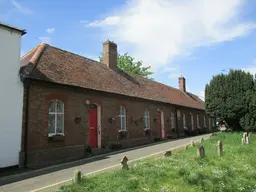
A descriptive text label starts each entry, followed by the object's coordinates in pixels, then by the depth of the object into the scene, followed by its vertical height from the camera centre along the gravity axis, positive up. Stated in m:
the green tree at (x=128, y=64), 46.58 +11.19
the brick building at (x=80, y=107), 12.27 +1.11
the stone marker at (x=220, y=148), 11.95 -1.22
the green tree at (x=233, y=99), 19.37 +1.91
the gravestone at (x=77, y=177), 7.30 -1.53
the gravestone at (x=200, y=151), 11.28 -1.28
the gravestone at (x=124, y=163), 8.92 -1.39
